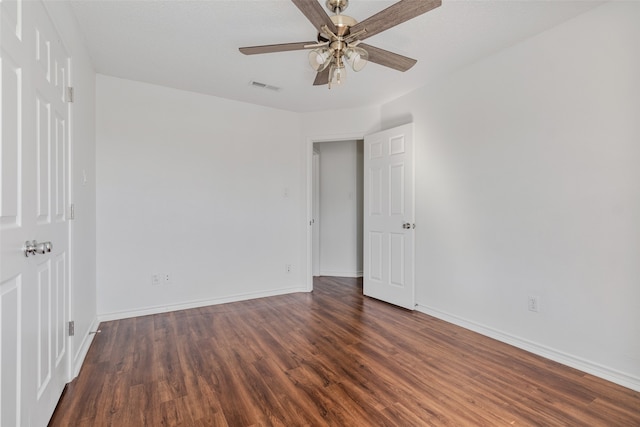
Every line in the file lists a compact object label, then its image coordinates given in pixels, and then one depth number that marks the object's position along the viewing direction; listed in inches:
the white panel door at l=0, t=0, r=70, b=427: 42.1
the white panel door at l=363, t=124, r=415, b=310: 133.6
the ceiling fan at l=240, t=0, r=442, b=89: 60.4
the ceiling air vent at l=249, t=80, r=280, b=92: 127.0
